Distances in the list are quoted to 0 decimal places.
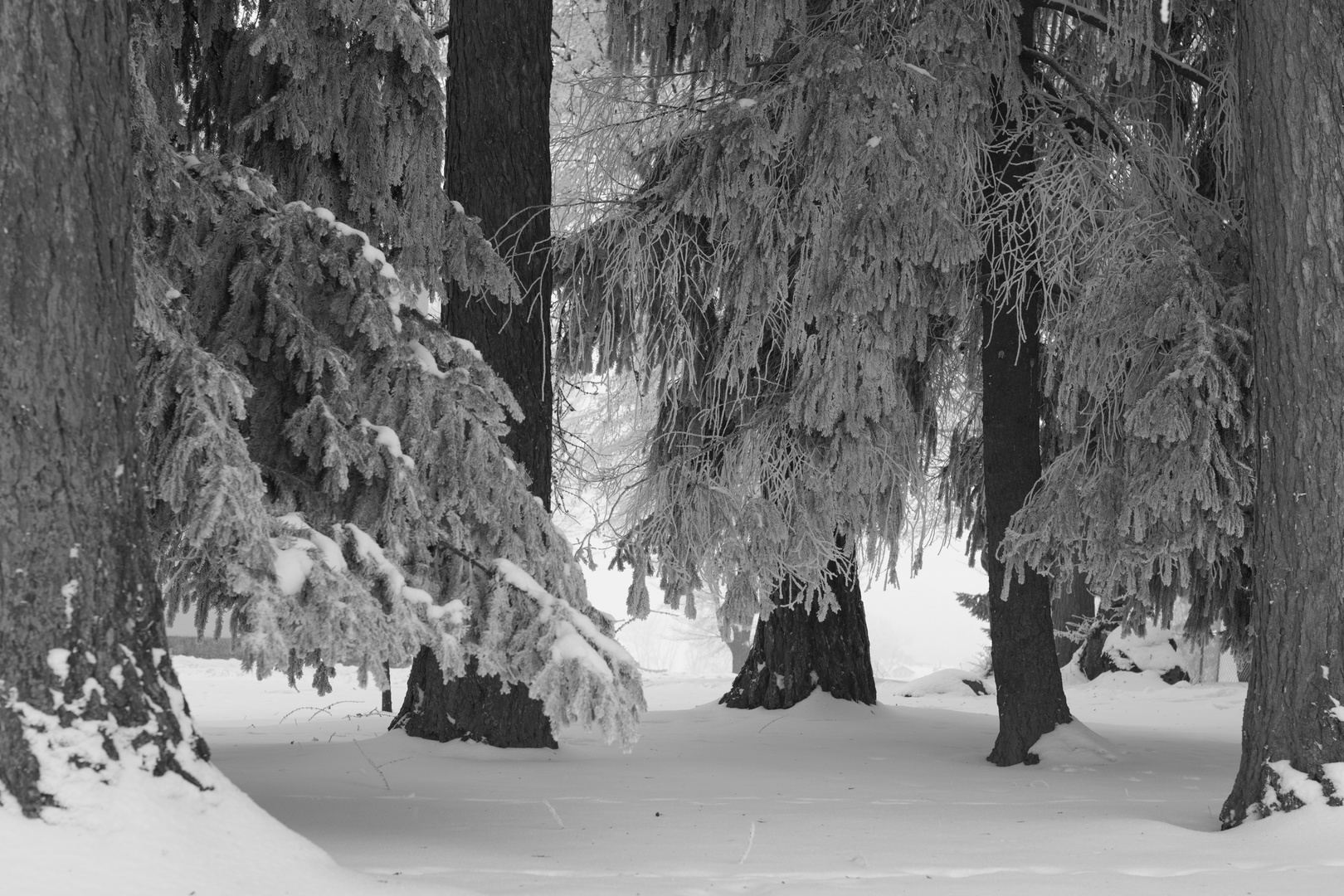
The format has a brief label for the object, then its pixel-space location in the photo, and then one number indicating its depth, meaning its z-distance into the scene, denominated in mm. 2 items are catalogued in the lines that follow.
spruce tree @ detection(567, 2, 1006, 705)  12977
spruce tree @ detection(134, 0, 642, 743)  7242
